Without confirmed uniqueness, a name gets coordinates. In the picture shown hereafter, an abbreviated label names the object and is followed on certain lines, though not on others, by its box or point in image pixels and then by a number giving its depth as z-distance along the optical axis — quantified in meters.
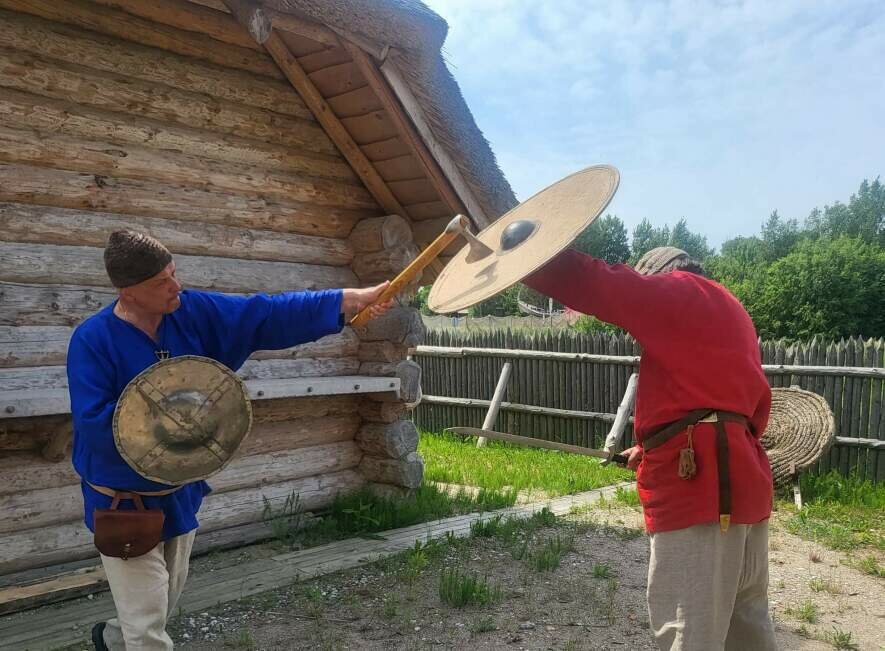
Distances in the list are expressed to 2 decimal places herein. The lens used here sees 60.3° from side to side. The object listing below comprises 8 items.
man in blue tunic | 2.50
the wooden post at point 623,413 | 8.99
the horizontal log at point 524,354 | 9.41
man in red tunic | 2.34
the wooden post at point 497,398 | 10.48
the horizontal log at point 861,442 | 7.12
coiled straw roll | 6.84
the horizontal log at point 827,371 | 7.24
